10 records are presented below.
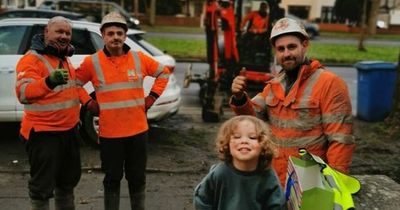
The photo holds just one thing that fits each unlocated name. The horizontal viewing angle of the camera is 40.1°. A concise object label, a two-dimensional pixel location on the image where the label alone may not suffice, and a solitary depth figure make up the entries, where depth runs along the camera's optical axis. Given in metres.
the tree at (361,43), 24.79
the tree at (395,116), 8.33
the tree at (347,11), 48.00
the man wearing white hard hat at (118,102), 4.31
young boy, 2.61
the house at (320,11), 50.85
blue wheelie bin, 9.61
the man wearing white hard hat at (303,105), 2.93
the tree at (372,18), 30.94
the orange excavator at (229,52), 9.38
